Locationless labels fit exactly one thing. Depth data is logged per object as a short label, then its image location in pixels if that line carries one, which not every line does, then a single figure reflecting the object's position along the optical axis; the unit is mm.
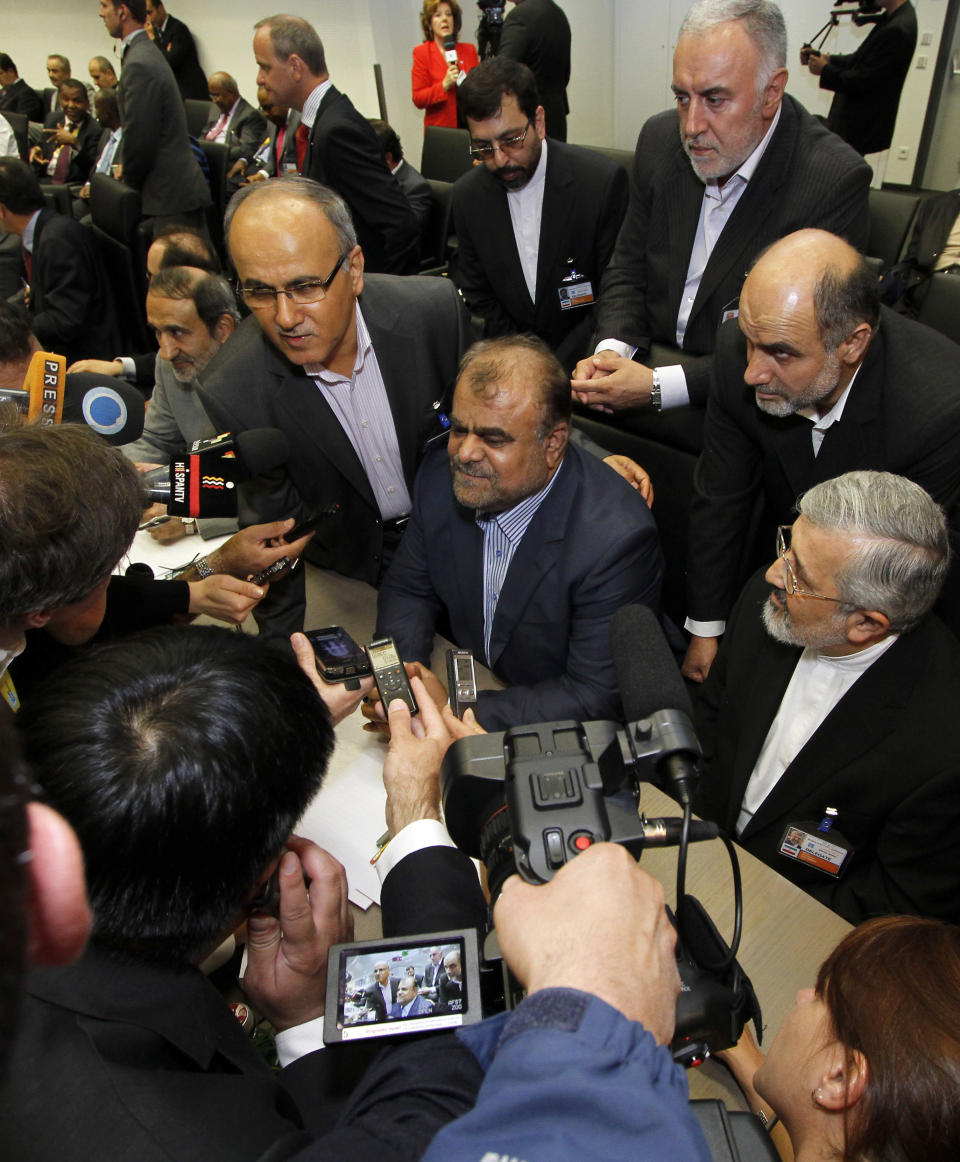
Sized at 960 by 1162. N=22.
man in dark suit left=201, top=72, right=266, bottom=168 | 6109
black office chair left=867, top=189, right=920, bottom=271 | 3205
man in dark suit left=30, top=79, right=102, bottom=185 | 6227
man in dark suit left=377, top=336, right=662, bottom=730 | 1820
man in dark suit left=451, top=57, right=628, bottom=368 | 2844
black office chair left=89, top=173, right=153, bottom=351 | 4188
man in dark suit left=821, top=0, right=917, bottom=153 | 4367
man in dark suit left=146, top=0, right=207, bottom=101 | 7301
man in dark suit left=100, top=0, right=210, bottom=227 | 4301
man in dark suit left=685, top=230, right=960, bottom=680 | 1776
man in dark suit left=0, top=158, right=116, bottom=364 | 3943
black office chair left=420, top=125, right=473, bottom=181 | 4977
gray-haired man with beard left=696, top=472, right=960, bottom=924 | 1474
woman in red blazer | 5496
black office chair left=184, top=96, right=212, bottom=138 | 6797
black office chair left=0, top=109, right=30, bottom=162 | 6672
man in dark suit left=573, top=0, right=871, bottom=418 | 2078
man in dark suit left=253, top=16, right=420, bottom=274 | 3338
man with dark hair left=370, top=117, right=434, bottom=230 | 4281
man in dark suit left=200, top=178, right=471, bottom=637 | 1907
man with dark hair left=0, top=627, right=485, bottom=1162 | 702
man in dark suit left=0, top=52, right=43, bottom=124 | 7566
